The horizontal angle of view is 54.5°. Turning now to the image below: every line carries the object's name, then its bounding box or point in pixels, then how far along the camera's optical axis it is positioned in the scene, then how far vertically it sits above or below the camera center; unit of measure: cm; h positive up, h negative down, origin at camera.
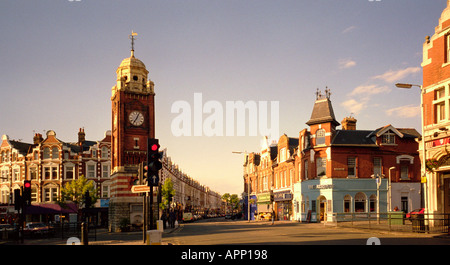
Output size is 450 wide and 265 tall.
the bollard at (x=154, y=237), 1638 -255
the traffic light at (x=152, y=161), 1638 +30
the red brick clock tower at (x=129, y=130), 4397 +416
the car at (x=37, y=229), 3681 -508
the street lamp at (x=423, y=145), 2691 +133
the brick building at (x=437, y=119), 2630 +301
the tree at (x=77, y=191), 5997 -296
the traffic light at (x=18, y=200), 2624 -181
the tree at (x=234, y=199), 17715 -1262
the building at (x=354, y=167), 4747 +9
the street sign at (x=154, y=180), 1652 -42
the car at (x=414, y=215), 2676 -296
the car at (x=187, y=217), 7488 -832
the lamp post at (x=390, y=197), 4703 -317
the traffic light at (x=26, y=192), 2627 -134
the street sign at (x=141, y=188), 1700 -75
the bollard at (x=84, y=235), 1730 -261
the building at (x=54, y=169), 6569 +13
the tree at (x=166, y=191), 7065 -364
